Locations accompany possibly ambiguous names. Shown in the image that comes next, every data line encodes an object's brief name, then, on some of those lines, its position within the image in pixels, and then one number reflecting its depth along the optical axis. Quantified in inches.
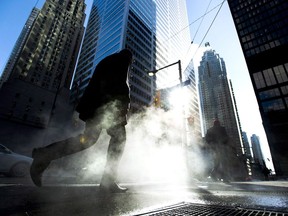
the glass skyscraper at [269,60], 1379.2
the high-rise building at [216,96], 4062.5
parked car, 219.0
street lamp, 339.6
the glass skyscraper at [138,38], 2501.2
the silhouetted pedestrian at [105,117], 75.0
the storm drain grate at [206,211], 38.6
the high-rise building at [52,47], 2748.5
